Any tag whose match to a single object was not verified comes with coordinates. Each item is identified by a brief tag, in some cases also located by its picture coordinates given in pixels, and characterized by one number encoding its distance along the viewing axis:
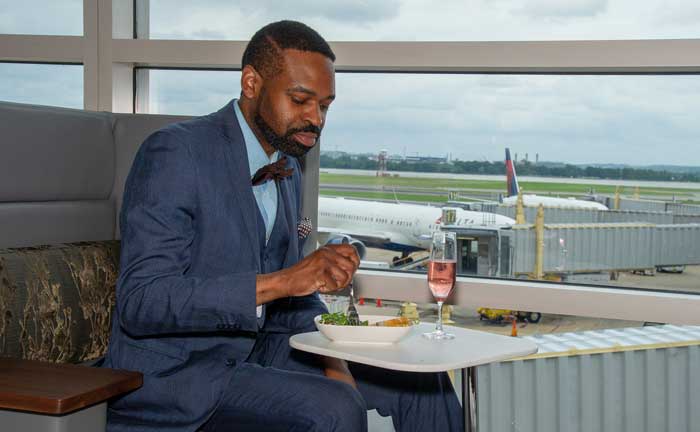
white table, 1.61
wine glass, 1.92
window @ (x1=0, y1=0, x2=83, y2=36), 3.48
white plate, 1.78
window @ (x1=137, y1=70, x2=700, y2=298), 2.96
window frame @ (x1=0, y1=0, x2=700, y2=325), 2.80
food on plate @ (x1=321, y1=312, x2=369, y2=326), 1.82
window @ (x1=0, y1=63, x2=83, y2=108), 3.49
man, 1.70
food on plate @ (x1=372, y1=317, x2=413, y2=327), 1.85
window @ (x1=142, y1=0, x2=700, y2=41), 2.90
